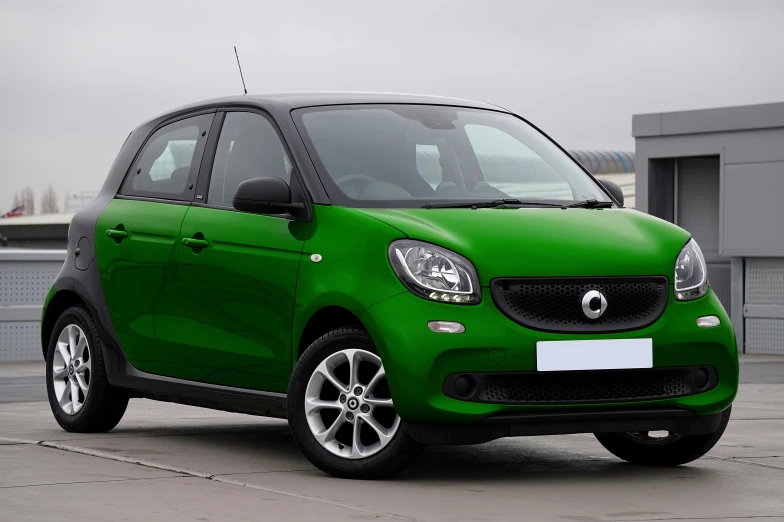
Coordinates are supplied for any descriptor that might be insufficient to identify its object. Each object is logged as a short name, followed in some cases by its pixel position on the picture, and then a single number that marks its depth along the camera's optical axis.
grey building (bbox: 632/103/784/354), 32.59
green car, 10.76
